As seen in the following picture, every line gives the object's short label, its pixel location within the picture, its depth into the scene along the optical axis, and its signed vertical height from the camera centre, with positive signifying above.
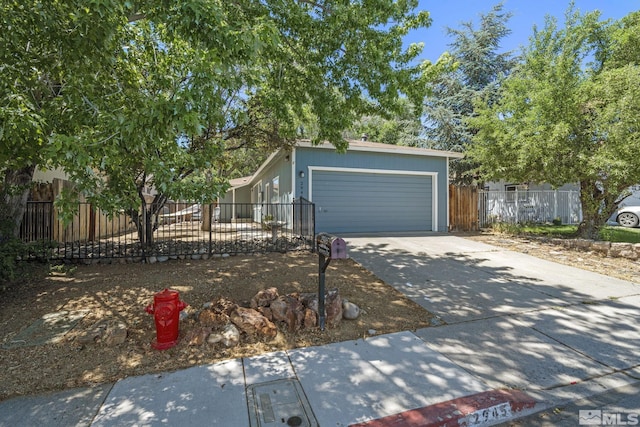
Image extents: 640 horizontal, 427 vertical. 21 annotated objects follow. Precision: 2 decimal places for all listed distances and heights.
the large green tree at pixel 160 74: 2.80 +1.97
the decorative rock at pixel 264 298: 3.77 -1.04
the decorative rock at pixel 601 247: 7.38 -0.83
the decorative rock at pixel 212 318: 3.43 -1.18
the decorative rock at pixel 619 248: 7.07 -0.83
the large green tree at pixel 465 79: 16.81 +7.71
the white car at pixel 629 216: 13.85 -0.14
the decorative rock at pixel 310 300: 3.69 -1.06
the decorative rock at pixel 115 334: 3.17 -1.26
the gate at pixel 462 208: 11.89 +0.22
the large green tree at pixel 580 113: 7.51 +2.74
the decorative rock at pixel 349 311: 3.75 -1.19
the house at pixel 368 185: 10.02 +1.02
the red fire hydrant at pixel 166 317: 3.05 -1.02
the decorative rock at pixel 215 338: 3.17 -1.28
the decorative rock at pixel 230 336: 3.15 -1.27
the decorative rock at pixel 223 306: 3.58 -1.09
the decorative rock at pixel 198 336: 3.15 -1.26
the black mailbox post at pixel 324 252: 3.26 -0.41
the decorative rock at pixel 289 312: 3.51 -1.14
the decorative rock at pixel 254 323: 3.34 -1.20
